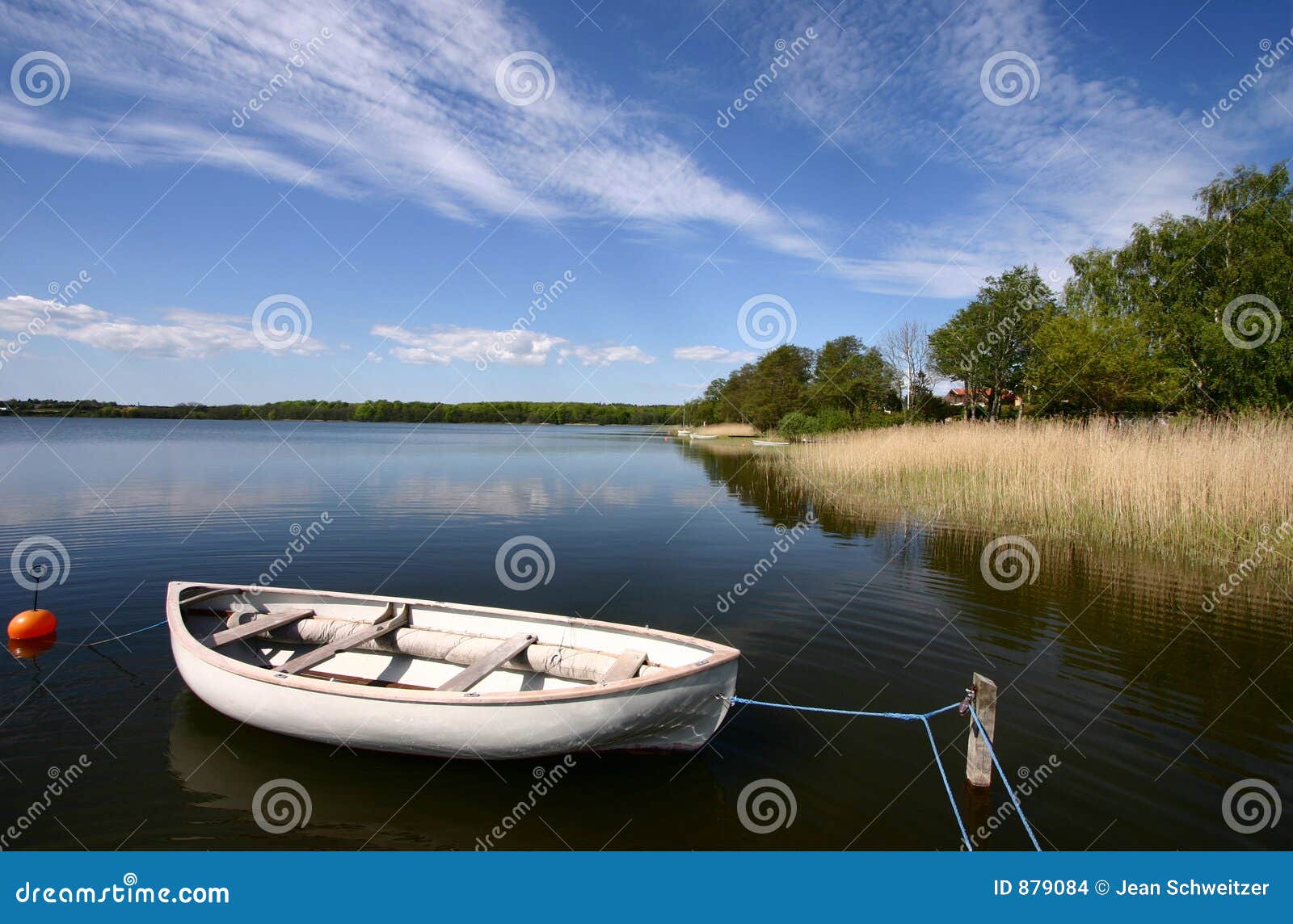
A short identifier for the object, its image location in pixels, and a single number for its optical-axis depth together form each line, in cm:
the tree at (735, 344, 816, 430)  5491
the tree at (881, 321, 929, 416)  4681
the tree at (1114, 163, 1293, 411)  2164
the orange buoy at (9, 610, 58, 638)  712
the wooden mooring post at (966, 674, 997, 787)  438
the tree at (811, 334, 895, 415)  5103
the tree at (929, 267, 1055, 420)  3775
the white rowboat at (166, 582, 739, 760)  442
